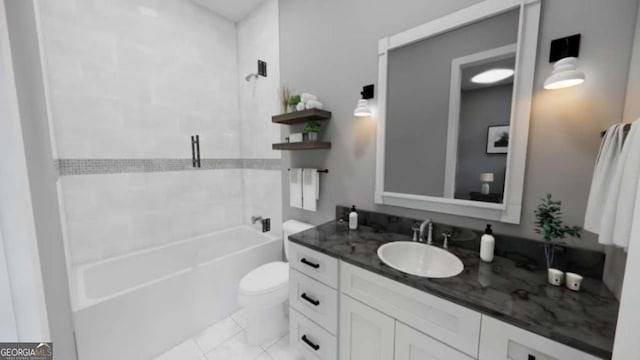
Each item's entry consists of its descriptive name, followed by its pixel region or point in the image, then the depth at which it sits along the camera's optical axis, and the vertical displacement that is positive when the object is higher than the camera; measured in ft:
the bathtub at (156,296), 4.53 -3.44
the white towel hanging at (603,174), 2.49 -0.18
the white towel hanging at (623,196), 2.14 -0.39
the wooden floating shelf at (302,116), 5.55 +1.11
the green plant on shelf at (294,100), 5.99 +1.60
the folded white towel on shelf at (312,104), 5.67 +1.40
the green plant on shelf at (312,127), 5.93 +0.85
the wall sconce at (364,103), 4.94 +1.25
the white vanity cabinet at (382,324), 2.41 -2.29
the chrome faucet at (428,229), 4.32 -1.39
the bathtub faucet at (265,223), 8.14 -2.37
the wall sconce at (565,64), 2.83 +1.24
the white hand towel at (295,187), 6.61 -0.89
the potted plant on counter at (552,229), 2.93 -0.95
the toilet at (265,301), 5.13 -3.36
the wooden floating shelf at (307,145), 5.71 +0.35
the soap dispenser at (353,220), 5.23 -1.47
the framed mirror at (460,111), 3.53 +0.90
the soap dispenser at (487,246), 3.54 -1.41
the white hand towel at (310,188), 6.24 -0.86
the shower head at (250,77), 7.79 +2.94
